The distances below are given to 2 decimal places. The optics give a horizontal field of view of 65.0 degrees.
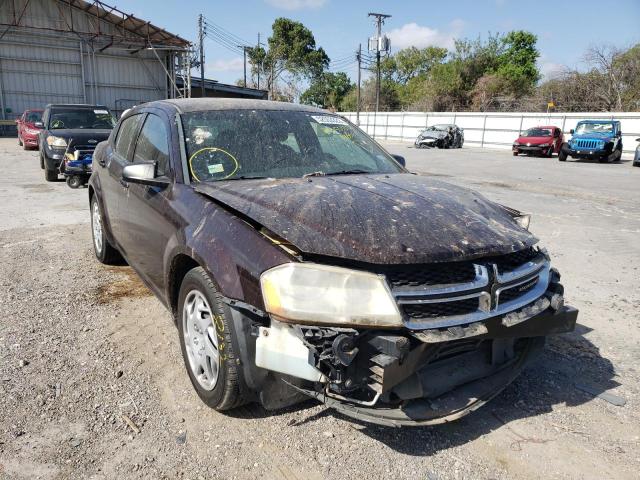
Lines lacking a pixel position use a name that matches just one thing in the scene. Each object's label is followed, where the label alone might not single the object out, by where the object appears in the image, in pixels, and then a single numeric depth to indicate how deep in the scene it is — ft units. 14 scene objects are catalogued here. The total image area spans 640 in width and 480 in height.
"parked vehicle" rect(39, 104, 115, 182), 34.42
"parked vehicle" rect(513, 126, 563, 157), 81.41
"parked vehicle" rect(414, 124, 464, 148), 98.02
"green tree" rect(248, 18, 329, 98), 199.21
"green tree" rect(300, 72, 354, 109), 222.28
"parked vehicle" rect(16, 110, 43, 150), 64.08
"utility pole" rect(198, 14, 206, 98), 143.83
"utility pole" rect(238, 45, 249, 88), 200.75
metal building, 99.14
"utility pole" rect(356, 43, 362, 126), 159.82
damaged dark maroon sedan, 7.06
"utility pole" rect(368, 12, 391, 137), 143.33
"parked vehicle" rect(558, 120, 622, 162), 70.59
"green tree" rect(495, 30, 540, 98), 178.29
